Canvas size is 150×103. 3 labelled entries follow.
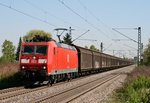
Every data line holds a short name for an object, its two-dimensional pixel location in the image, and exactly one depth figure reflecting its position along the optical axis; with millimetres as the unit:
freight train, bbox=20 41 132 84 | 25328
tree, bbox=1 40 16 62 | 142500
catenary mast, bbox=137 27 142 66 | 57366
